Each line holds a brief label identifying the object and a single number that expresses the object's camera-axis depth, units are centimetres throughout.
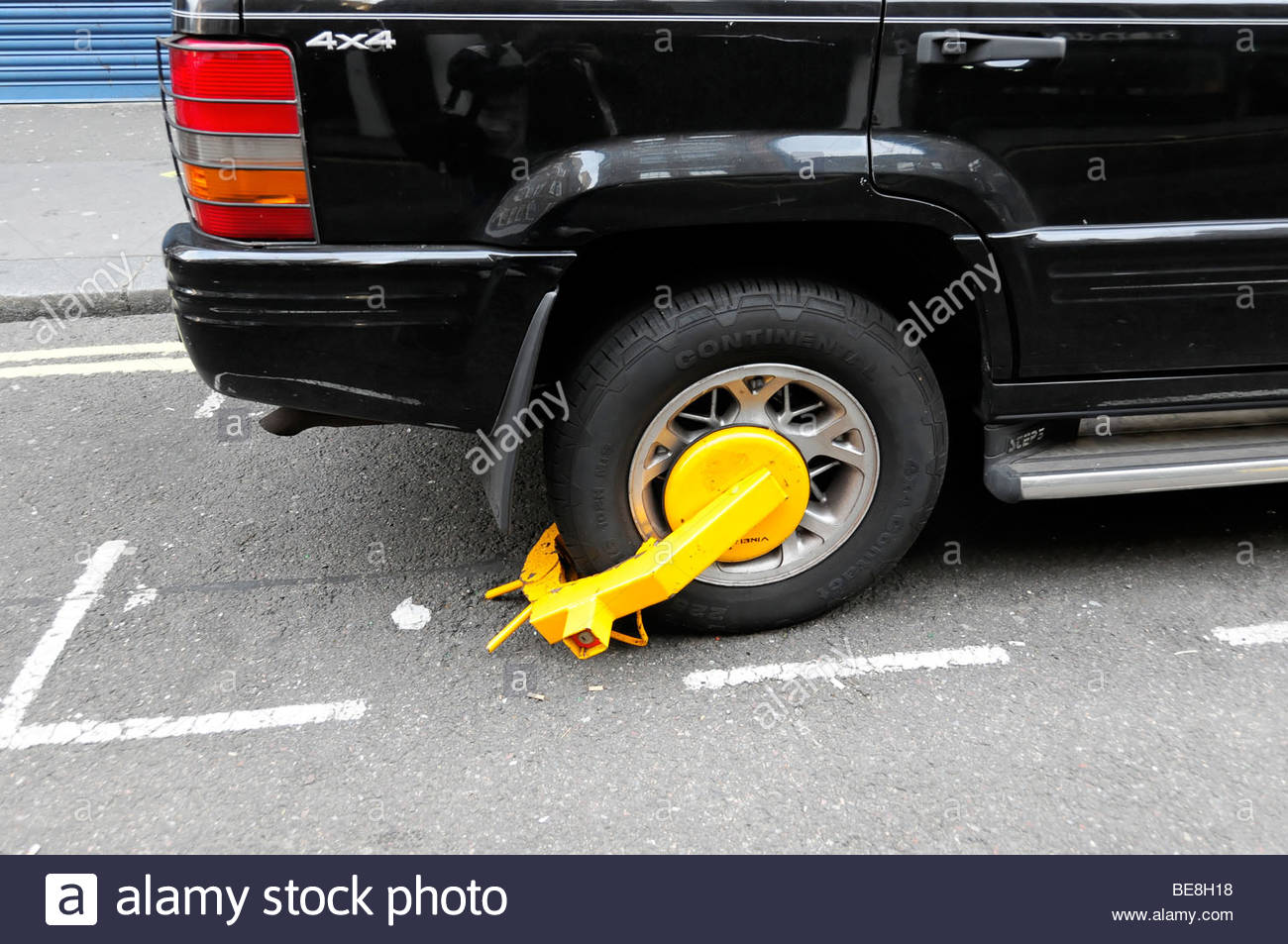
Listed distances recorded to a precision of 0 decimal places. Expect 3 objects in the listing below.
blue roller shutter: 823
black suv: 203
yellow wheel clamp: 240
